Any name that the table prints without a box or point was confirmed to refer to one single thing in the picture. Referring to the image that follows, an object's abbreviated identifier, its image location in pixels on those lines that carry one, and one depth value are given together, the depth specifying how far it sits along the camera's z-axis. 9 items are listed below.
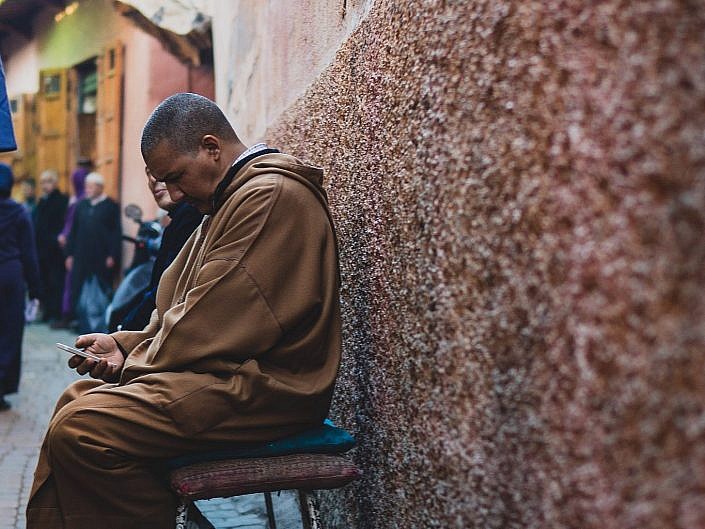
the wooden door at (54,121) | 16.31
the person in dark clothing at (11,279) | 7.36
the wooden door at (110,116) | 12.95
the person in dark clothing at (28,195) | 16.23
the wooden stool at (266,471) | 2.52
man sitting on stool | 2.61
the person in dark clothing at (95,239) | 11.68
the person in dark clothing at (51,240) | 13.73
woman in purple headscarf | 12.77
